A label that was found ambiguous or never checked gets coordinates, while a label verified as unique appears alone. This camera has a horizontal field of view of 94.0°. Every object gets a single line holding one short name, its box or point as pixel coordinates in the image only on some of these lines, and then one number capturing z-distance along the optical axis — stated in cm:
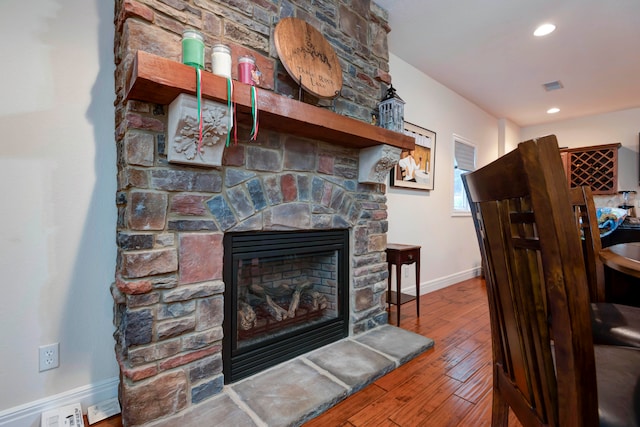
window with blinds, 397
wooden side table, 252
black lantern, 222
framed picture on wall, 308
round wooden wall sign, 169
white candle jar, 136
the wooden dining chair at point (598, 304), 117
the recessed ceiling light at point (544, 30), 252
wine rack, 454
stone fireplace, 129
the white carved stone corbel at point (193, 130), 127
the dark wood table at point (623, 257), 89
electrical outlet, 135
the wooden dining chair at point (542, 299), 54
